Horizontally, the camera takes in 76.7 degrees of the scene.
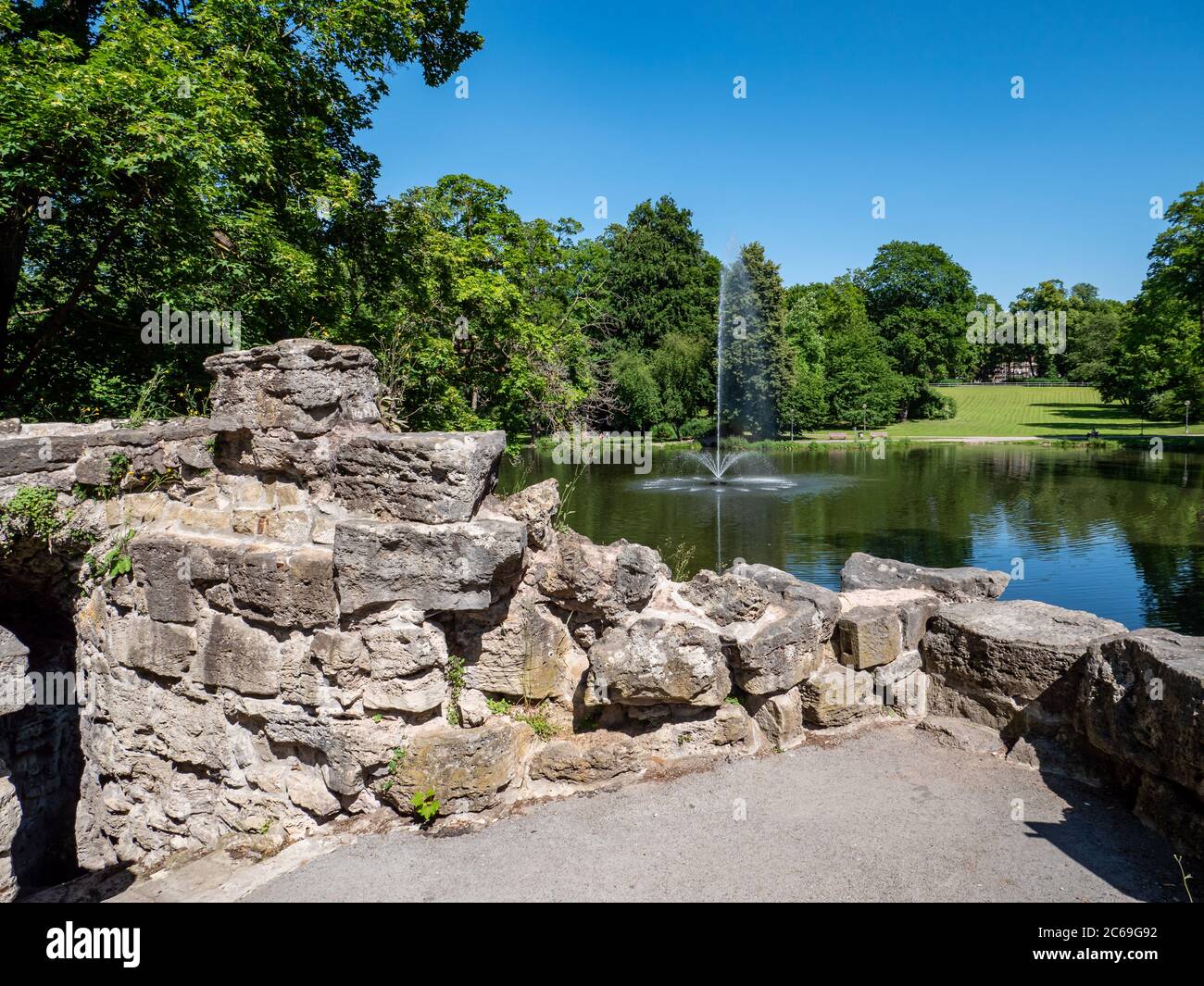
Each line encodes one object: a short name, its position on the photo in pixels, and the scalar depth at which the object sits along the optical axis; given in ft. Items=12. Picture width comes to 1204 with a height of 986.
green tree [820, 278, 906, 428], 171.22
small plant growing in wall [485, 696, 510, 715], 18.66
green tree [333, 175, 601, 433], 41.75
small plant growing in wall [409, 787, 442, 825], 16.66
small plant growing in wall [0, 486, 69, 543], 16.96
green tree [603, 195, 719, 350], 151.94
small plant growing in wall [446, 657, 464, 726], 18.06
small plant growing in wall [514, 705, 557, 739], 18.85
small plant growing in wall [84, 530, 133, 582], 18.08
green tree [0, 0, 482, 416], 24.32
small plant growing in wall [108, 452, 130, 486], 18.19
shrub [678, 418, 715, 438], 145.69
